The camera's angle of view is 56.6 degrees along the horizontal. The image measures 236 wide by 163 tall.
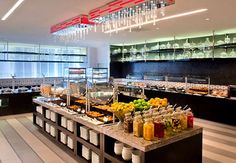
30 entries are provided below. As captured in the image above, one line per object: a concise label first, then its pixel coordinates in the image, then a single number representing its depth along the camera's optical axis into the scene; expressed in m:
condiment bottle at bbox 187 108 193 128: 3.17
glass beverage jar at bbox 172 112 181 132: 2.98
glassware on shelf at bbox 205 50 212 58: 7.50
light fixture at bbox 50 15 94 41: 4.80
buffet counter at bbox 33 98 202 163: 2.58
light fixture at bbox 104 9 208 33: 4.28
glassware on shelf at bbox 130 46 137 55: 10.56
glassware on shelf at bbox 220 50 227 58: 7.13
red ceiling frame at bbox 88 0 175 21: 3.59
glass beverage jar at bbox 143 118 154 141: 2.59
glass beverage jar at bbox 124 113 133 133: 2.86
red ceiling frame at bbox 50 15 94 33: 4.77
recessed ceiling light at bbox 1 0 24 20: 3.83
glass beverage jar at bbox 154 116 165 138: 2.66
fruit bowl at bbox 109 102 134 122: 3.05
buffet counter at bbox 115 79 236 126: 6.20
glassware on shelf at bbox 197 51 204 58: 7.75
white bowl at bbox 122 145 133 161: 2.80
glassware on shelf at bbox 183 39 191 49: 8.12
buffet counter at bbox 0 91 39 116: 7.47
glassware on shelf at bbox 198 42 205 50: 7.66
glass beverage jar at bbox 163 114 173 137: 2.91
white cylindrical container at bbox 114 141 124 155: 2.98
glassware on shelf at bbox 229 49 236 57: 6.88
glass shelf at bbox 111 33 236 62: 7.11
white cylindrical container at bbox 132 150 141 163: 2.61
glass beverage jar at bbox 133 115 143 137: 2.71
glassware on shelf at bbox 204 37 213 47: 7.43
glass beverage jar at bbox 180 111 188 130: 3.08
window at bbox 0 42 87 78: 9.69
